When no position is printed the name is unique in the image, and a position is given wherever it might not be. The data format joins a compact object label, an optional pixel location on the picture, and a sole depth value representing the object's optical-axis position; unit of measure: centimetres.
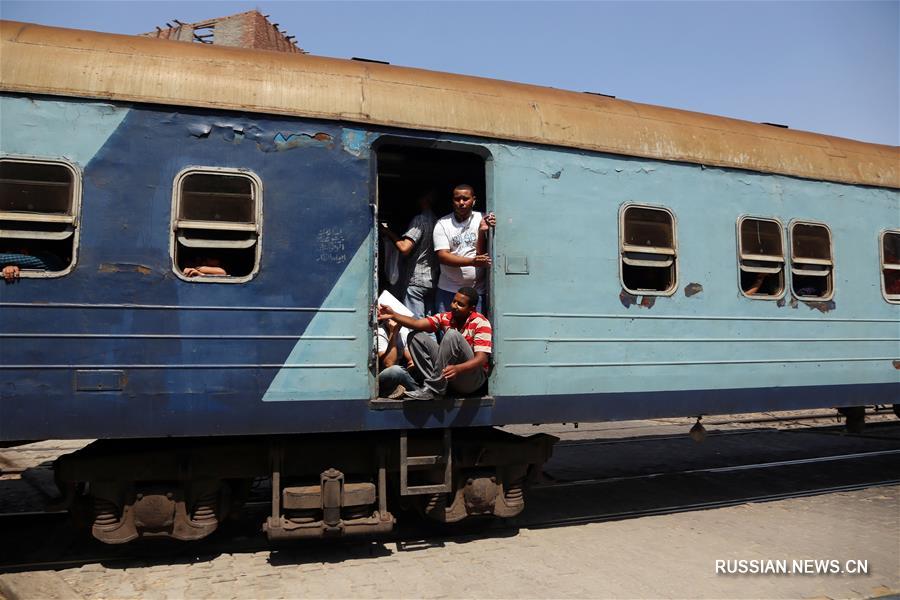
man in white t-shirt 539
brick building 2466
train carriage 442
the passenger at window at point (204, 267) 464
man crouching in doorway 499
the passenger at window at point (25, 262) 424
